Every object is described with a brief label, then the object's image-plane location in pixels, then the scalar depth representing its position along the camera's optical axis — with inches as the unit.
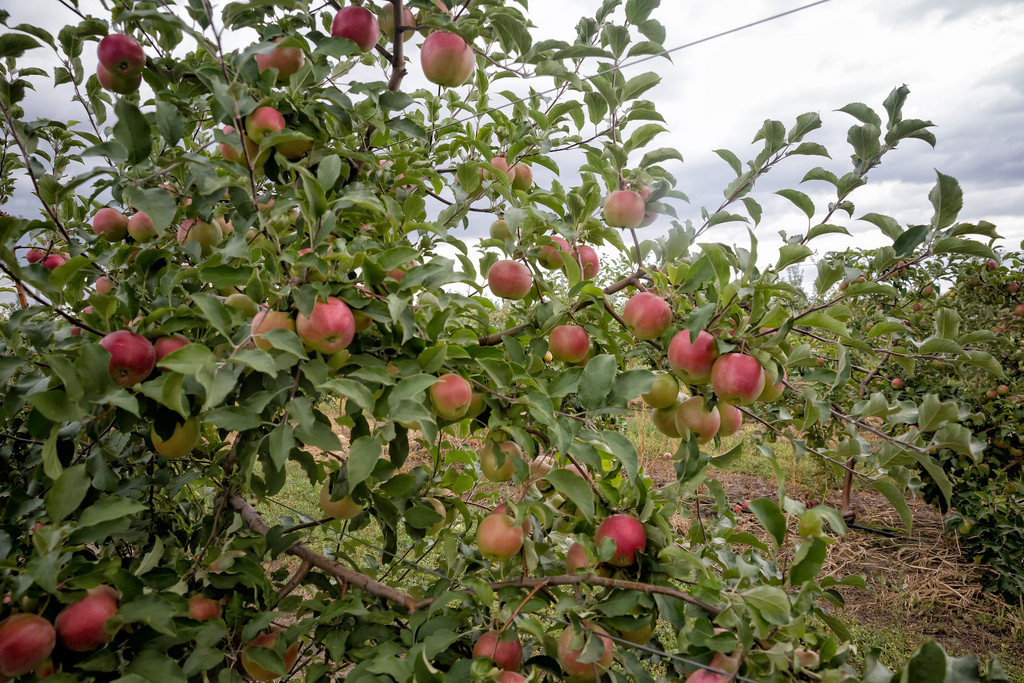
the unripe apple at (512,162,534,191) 59.1
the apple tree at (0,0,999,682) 30.9
